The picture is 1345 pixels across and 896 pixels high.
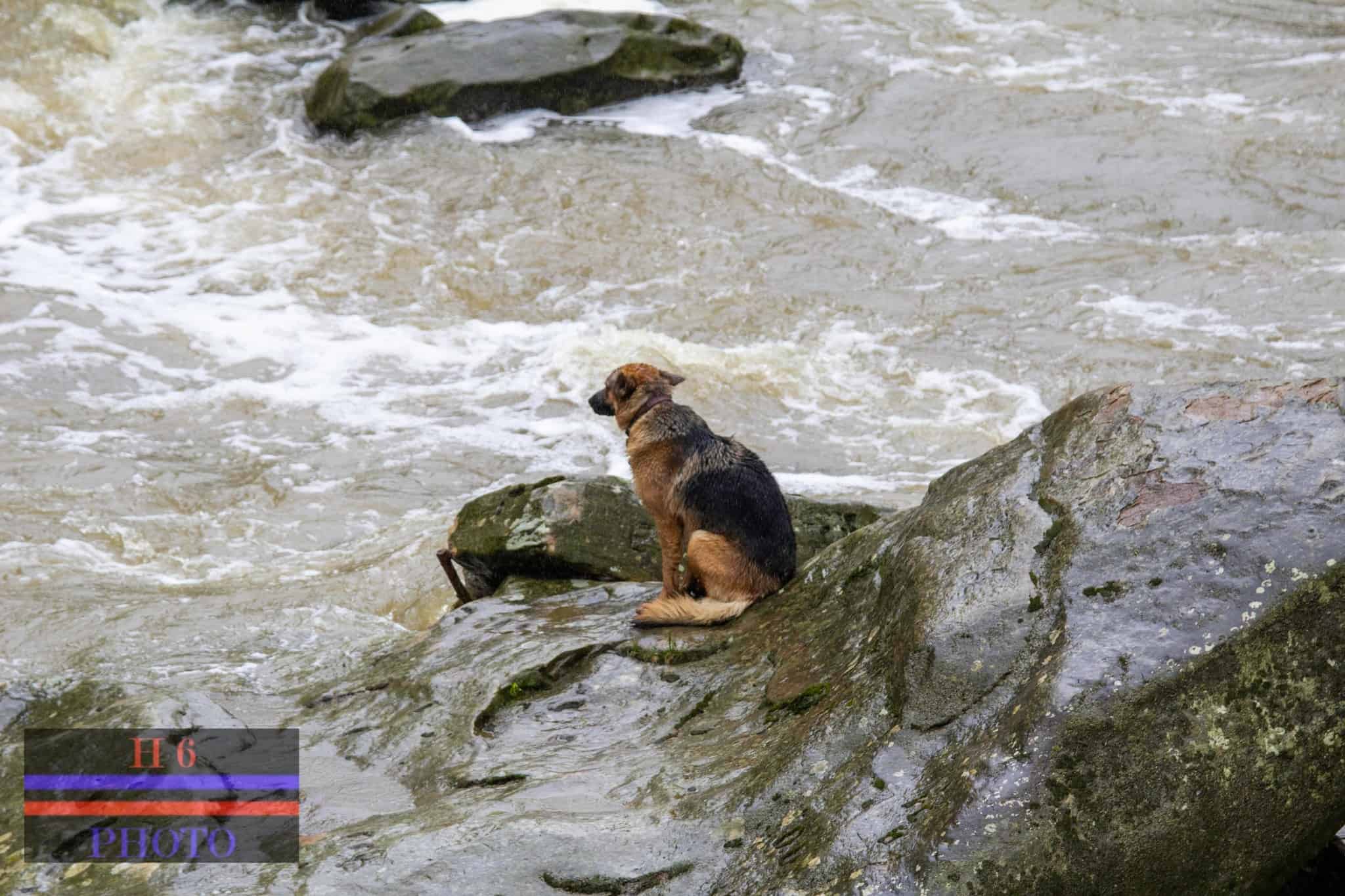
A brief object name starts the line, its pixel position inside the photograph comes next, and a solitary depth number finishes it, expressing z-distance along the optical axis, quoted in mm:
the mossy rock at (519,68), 30156
